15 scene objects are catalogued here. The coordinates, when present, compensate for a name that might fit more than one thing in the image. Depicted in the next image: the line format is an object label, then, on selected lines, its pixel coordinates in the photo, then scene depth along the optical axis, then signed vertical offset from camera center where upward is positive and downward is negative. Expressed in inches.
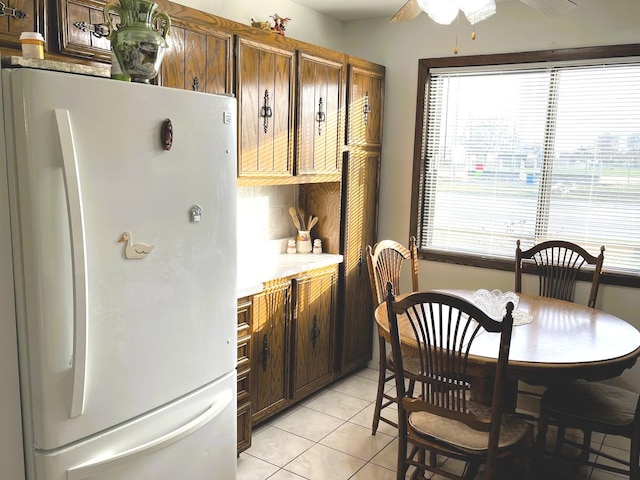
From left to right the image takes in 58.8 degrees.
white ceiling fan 88.7 +25.4
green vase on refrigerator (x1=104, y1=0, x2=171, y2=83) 69.8 +14.9
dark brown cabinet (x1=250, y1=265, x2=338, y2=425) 119.8 -39.7
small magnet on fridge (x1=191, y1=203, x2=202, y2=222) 75.4 -6.7
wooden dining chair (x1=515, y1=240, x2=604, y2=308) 132.5 -22.8
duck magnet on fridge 66.2 -10.3
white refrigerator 58.7 -12.7
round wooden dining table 86.2 -28.8
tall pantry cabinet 146.9 -9.5
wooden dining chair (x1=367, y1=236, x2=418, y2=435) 121.6 -24.4
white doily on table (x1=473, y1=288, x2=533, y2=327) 107.7 -26.3
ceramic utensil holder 147.8 -20.2
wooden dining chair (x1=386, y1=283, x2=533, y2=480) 82.7 -37.0
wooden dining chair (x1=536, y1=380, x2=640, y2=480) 94.5 -41.1
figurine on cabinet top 126.8 +31.4
